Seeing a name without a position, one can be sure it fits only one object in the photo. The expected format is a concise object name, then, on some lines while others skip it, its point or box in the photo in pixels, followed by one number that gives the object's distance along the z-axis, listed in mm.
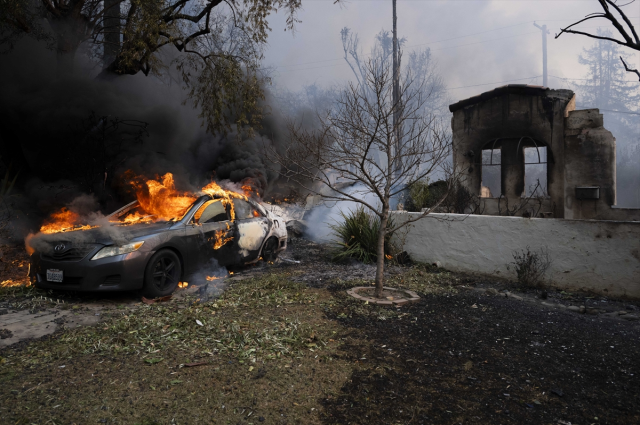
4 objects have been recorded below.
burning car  5105
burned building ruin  10117
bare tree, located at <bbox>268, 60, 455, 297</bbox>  5449
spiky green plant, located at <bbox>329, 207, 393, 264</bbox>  8584
